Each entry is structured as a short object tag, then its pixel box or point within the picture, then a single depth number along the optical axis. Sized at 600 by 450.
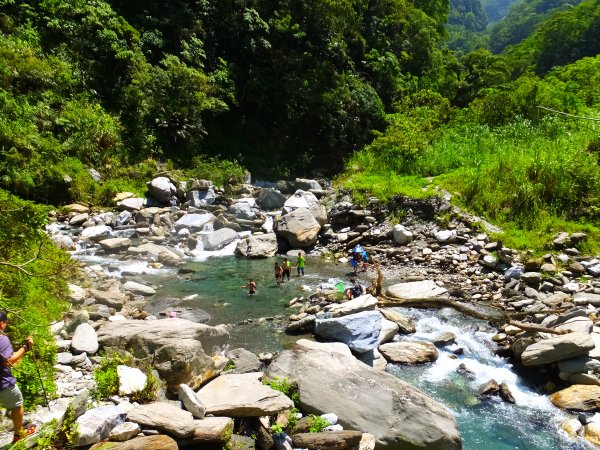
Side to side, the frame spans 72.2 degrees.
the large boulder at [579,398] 8.02
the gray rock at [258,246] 17.81
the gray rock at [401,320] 11.21
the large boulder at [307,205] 20.30
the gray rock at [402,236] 18.08
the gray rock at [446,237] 17.25
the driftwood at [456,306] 11.79
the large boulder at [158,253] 16.39
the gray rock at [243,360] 8.52
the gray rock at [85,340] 6.89
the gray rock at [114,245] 16.53
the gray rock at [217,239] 18.48
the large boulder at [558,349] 8.67
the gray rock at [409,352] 9.84
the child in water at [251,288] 13.79
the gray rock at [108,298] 11.13
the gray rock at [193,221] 19.41
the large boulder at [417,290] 13.00
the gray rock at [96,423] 4.80
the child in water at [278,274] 14.98
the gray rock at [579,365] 8.59
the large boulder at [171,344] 6.57
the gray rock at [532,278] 13.21
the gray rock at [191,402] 5.72
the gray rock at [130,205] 20.36
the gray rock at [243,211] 21.50
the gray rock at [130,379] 6.01
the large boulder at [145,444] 4.78
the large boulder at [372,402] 6.68
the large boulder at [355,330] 9.63
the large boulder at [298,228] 18.69
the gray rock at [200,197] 22.19
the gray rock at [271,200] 23.42
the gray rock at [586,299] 11.38
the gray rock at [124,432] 5.00
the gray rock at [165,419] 5.16
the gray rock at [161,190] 21.77
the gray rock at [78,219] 18.64
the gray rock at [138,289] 13.23
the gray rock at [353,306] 11.19
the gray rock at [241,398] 6.02
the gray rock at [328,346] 8.67
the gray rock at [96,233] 17.42
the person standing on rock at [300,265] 15.80
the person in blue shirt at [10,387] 4.66
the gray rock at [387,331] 10.43
